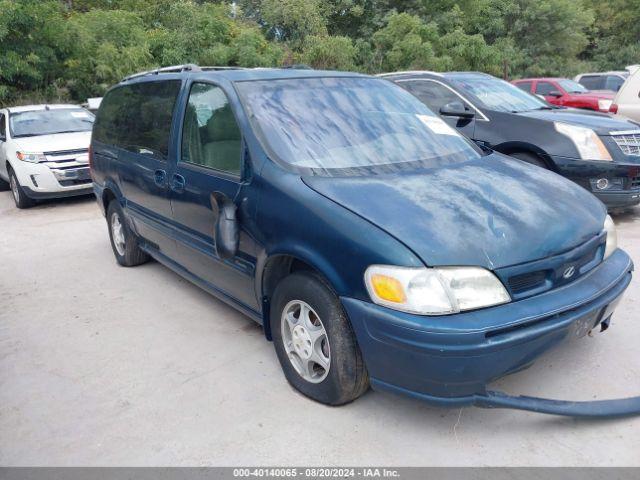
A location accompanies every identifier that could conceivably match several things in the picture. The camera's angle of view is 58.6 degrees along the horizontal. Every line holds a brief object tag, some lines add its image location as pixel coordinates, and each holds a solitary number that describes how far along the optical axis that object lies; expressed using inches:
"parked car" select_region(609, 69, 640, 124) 398.0
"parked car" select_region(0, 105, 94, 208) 341.4
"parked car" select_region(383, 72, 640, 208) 230.2
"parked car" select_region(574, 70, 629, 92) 710.5
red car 556.1
